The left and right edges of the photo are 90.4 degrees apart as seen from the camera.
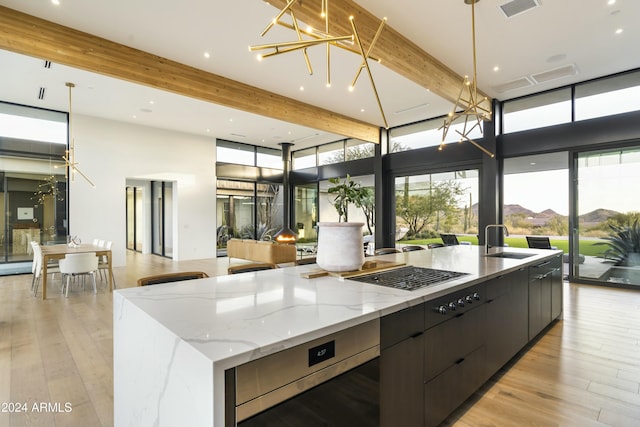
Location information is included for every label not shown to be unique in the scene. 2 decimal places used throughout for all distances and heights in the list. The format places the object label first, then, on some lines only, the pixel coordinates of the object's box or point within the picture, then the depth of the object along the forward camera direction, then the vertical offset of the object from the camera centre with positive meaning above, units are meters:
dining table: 4.72 -0.60
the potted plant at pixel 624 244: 5.34 -0.56
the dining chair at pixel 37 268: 5.06 -0.90
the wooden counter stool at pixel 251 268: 2.36 -0.43
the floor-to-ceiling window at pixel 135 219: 11.60 -0.20
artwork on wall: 7.02 +0.01
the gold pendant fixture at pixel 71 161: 7.09 +1.19
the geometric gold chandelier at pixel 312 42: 1.74 +1.00
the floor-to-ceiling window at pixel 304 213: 11.46 -0.01
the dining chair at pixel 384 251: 3.92 -0.49
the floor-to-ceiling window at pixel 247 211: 10.33 +0.07
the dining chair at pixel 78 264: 4.81 -0.76
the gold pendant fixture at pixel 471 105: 3.50 +1.21
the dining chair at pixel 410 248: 4.32 -0.50
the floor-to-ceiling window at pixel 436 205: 7.34 +0.18
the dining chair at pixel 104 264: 5.45 -0.90
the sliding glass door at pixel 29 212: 6.86 +0.05
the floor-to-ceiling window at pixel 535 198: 6.96 +0.32
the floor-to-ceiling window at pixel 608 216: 5.39 -0.08
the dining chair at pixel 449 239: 7.05 -0.60
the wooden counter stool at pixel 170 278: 1.93 -0.42
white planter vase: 1.99 -0.22
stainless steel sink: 3.41 -0.47
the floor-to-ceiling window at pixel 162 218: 10.04 -0.15
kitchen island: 0.90 -0.40
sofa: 7.21 -0.91
